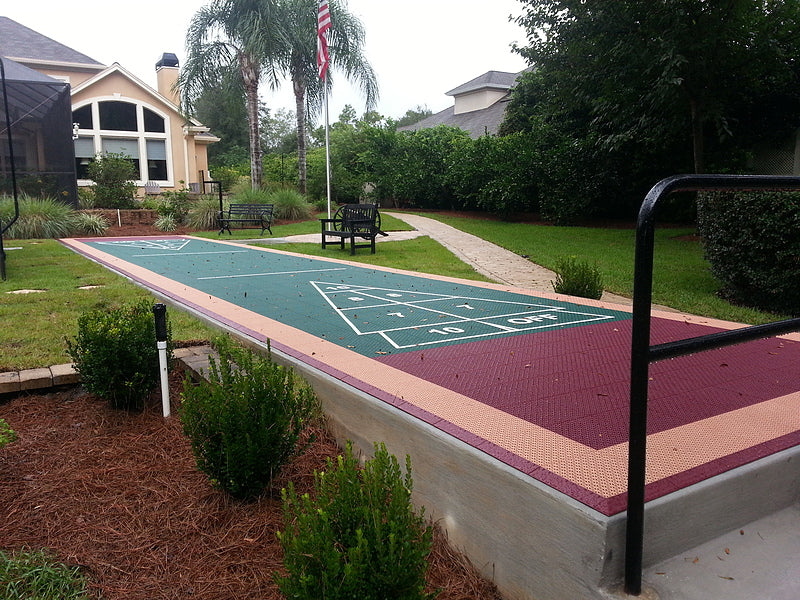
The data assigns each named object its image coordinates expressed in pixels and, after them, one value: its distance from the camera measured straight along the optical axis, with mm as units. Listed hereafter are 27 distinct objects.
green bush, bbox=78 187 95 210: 20891
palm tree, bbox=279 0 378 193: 23766
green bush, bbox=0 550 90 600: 2219
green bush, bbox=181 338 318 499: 2734
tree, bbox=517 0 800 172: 12082
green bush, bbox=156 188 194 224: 20797
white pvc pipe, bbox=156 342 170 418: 3617
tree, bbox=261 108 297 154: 60950
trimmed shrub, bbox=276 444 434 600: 1745
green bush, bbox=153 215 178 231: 19547
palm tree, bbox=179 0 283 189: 22344
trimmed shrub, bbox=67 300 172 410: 3648
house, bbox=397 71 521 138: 35219
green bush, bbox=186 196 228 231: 20219
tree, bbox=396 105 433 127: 69212
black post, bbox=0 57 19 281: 8055
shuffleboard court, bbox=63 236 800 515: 2377
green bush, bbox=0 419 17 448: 2762
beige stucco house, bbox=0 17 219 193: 27891
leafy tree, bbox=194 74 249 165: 51188
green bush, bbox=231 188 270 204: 21141
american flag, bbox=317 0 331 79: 16859
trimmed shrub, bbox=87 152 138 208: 21391
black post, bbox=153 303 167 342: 3520
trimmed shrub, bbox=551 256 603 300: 6684
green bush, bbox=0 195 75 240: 16109
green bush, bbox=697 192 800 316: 6324
